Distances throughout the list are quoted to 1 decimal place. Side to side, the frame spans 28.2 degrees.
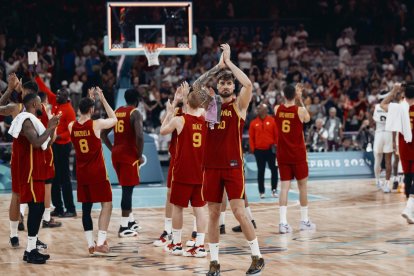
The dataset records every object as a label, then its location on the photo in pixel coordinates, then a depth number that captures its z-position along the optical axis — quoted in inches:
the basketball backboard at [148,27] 685.9
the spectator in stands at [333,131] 862.5
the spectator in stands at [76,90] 879.1
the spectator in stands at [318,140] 851.4
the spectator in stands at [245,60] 1002.1
